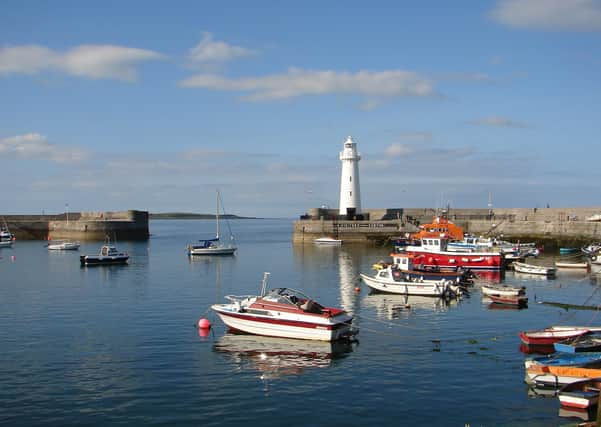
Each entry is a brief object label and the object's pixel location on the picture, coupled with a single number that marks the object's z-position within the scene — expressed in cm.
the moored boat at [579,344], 1889
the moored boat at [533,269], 4275
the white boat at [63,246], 7338
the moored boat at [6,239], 8014
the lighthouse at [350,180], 8262
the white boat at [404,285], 3288
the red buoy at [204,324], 2427
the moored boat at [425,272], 3703
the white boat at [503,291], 3105
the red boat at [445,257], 4475
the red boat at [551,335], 2027
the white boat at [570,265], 4697
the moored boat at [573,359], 1672
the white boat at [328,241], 7581
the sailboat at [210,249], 6462
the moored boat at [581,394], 1468
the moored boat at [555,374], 1600
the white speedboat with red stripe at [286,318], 2188
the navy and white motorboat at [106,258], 5309
